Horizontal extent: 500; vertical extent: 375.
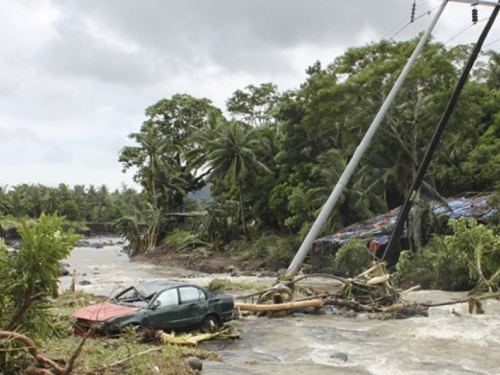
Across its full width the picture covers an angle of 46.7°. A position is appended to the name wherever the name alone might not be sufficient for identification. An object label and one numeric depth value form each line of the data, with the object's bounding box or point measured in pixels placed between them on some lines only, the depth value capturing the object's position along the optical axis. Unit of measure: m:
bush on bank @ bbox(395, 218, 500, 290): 20.59
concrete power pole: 19.80
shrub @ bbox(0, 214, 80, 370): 8.39
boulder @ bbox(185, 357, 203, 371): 10.44
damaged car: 12.44
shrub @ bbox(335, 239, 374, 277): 28.58
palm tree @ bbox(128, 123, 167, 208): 54.84
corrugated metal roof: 31.03
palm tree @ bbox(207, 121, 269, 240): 45.69
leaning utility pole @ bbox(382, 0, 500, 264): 21.00
